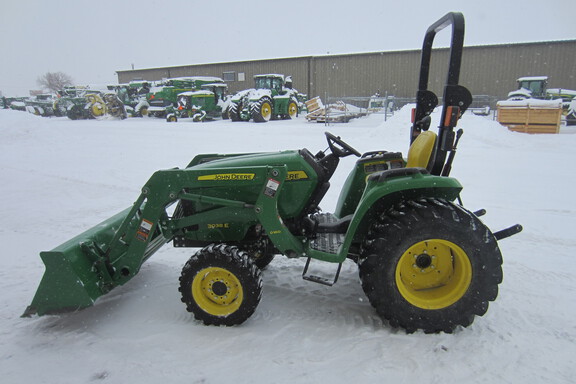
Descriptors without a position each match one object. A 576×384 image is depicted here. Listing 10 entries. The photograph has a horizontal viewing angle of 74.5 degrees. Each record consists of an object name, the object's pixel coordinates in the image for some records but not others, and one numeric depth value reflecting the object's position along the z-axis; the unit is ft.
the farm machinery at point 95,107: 72.59
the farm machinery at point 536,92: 62.41
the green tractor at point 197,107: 64.90
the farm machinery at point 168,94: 71.67
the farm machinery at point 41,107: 88.74
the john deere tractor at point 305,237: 8.44
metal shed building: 86.17
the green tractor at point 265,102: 60.01
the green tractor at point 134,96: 76.84
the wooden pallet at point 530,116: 41.70
